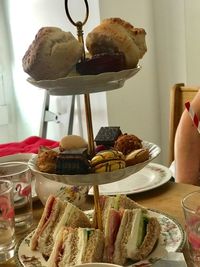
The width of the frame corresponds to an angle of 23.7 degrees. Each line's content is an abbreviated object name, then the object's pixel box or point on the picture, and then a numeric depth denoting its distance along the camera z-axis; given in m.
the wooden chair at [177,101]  1.64
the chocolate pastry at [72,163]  0.62
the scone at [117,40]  0.62
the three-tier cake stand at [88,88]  0.59
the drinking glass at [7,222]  0.77
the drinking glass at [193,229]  0.64
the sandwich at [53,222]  0.74
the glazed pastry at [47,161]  0.65
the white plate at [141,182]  0.99
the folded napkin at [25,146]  1.37
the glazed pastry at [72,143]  0.70
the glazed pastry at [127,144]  0.70
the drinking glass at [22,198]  0.88
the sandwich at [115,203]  0.77
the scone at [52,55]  0.60
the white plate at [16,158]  1.06
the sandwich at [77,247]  0.65
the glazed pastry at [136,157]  0.65
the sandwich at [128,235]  0.68
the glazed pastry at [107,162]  0.62
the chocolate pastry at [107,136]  0.72
